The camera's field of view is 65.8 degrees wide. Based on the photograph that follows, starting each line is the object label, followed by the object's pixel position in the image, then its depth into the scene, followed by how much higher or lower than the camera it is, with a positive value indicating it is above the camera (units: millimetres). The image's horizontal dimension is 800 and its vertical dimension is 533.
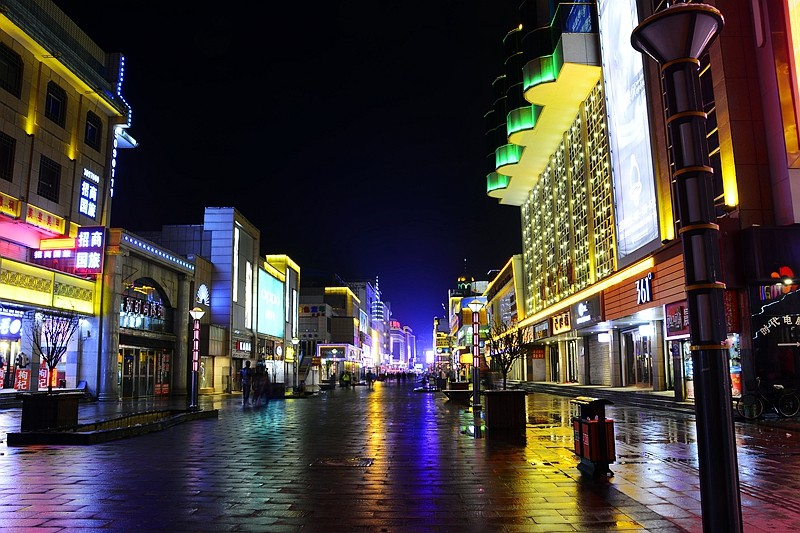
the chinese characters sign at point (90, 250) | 29828 +5806
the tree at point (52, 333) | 18858 +1297
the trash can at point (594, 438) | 9242 -1124
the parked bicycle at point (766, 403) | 18812 -1263
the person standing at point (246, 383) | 28344 -661
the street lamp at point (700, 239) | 4320 +931
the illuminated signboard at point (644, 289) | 26395 +3200
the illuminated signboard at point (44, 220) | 27775 +6962
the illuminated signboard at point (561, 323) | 42344 +2934
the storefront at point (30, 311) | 25828 +2686
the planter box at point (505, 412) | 15273 -1163
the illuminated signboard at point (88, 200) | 32281 +8945
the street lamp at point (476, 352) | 23502 +523
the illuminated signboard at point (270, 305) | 55281 +5888
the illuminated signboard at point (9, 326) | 26984 +1967
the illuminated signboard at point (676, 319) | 22938 +1674
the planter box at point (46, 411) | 14117 -925
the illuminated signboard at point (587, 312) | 34781 +3072
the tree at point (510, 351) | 25581 +688
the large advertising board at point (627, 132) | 27250 +10810
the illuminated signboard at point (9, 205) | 26062 +7033
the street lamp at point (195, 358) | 22084 +410
